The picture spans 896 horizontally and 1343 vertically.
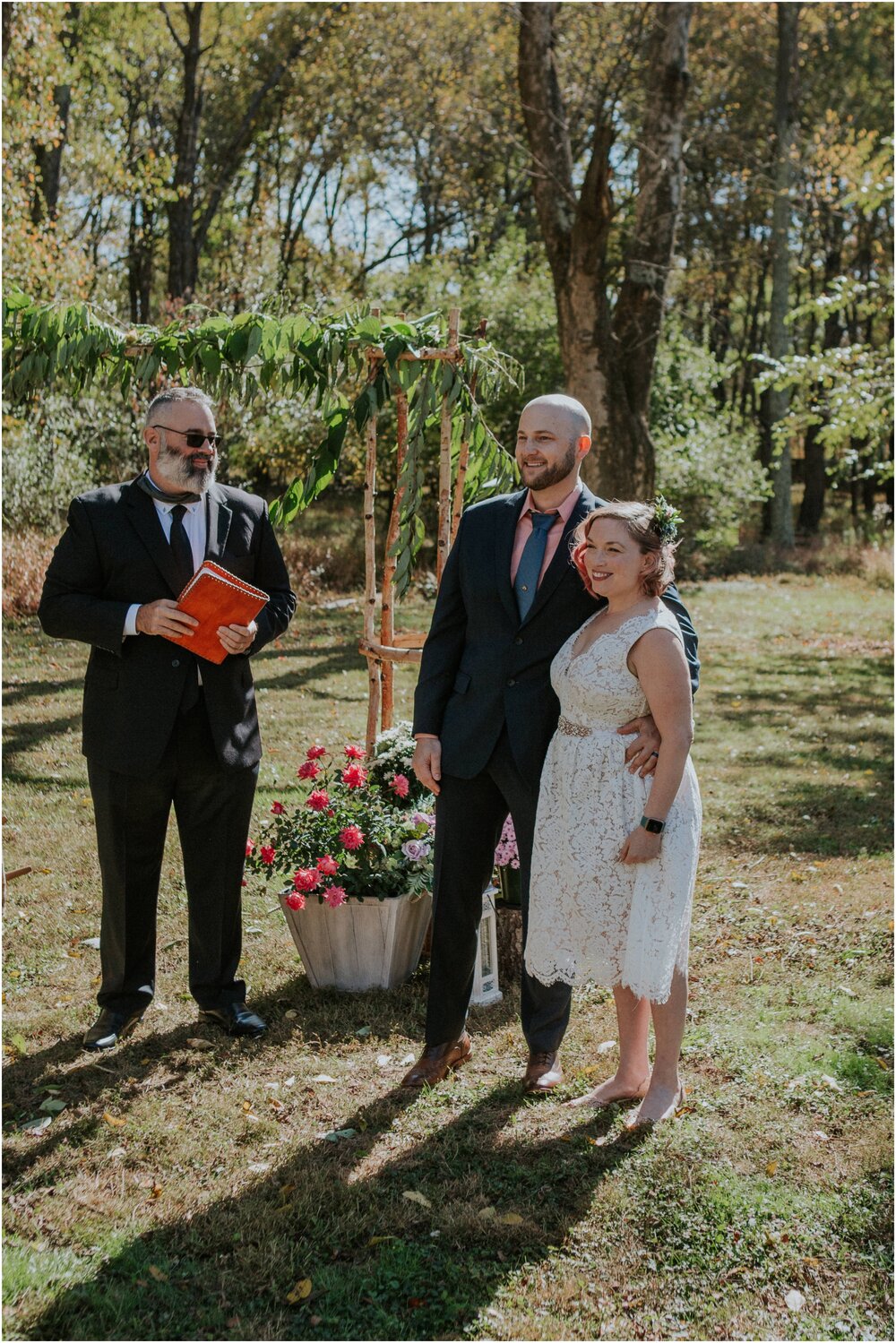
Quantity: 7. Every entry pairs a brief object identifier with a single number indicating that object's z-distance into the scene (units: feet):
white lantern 15.56
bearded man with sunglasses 13.26
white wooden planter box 15.44
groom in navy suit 12.37
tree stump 16.54
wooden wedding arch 16.08
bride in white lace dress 11.44
